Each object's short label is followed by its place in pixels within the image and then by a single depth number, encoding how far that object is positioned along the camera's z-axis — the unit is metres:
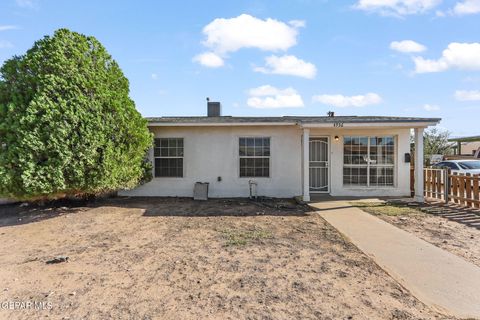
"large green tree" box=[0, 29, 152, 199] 7.20
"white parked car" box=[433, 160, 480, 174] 13.45
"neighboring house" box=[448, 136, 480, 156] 37.51
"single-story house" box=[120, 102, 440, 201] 10.79
